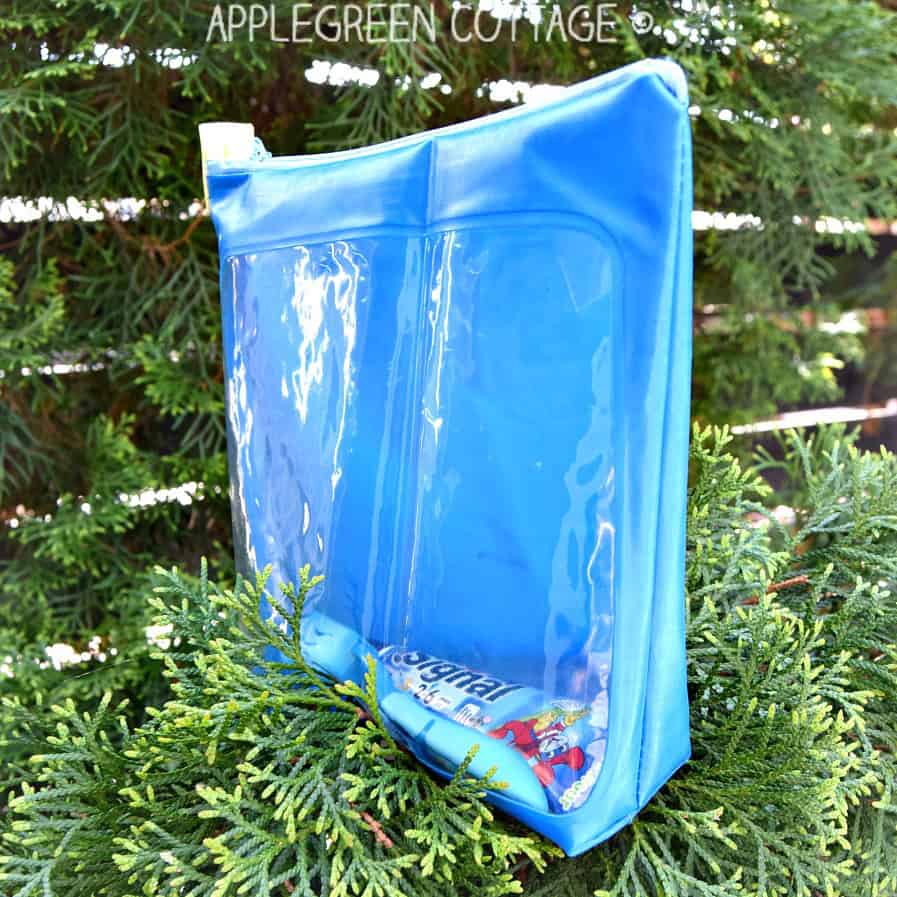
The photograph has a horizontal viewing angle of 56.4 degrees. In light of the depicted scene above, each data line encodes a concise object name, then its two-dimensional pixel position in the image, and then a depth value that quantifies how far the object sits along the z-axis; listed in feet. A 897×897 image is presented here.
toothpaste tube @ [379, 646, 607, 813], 1.08
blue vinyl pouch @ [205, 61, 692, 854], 0.99
